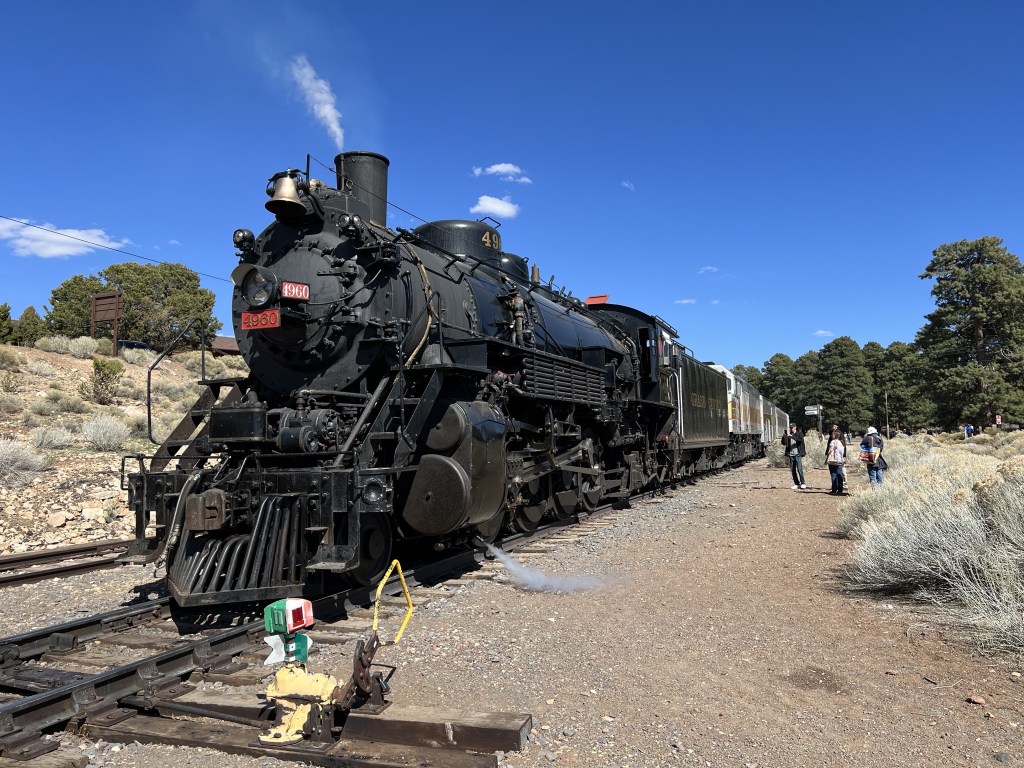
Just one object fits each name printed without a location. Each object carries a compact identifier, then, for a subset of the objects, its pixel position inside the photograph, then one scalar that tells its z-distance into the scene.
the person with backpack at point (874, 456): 14.51
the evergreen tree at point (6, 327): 34.62
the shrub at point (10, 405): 20.08
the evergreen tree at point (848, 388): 64.81
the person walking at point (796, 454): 17.34
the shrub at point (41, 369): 26.58
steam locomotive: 5.70
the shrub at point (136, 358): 34.03
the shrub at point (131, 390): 26.80
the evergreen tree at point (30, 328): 36.66
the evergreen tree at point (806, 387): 70.19
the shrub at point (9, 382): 22.27
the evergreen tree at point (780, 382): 82.11
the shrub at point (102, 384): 24.20
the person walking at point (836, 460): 15.54
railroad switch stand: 3.47
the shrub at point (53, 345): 32.16
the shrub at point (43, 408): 20.67
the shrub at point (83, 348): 32.44
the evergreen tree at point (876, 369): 67.81
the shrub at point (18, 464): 13.11
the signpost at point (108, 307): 30.03
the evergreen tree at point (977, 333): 32.38
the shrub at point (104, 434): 17.41
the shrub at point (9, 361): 25.22
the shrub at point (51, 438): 16.80
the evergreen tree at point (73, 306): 42.44
